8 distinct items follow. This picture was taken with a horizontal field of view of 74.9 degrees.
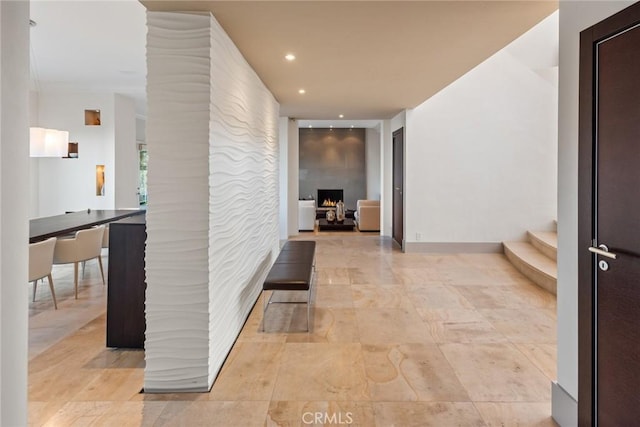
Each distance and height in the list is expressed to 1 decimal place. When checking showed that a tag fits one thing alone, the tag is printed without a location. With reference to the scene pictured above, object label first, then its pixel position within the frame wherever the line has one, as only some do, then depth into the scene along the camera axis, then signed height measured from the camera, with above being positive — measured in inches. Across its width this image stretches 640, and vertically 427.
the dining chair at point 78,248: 182.9 -18.5
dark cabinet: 127.8 -21.0
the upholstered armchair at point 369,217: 404.8 -10.9
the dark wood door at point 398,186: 312.0 +15.6
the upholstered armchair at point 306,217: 412.2 -10.9
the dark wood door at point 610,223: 66.7 -3.1
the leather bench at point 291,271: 142.2 -24.1
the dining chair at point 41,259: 152.4 -19.5
